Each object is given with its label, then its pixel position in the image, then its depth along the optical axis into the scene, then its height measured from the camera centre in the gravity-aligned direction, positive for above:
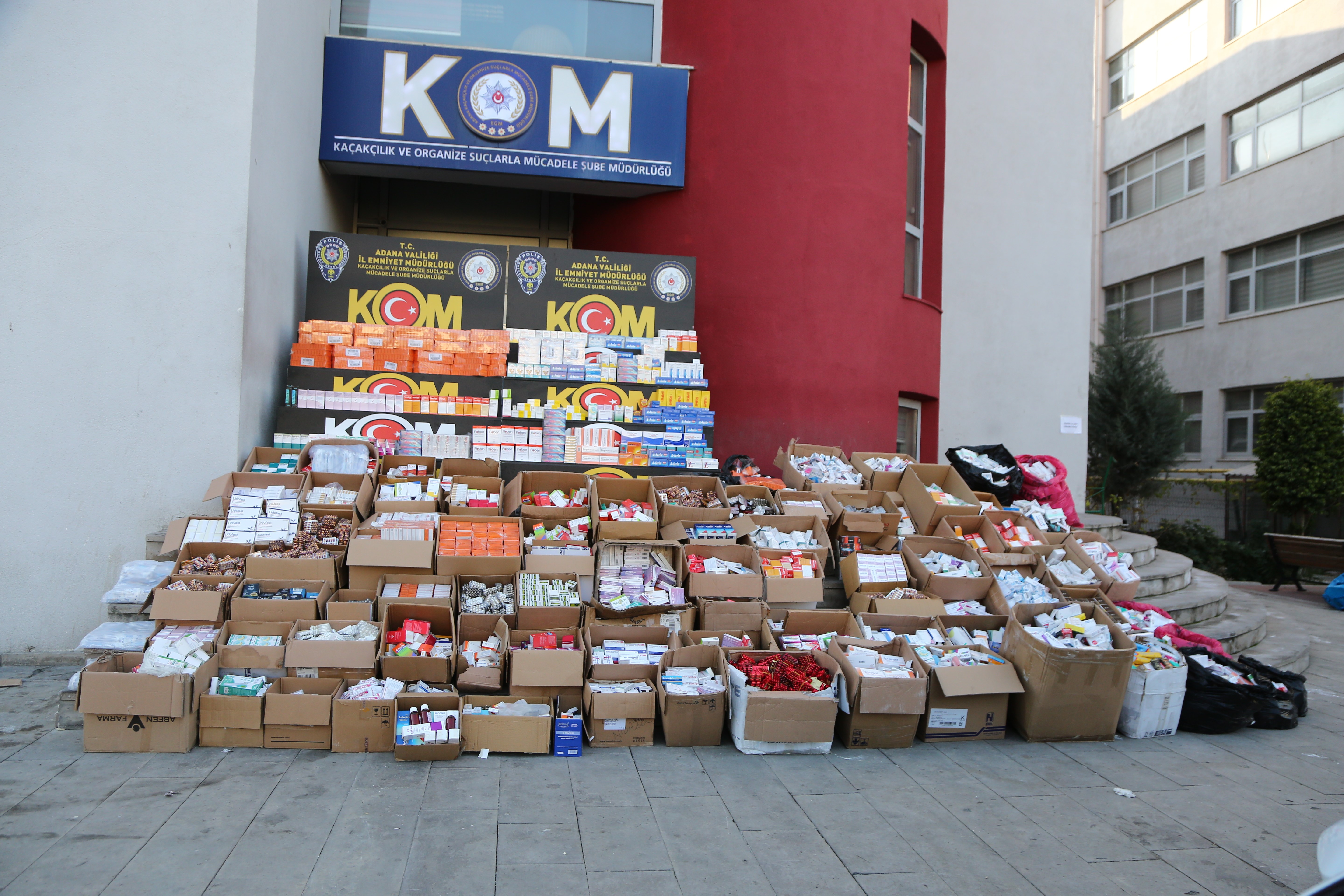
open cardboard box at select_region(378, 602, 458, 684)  4.64 -1.21
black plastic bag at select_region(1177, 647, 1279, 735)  5.24 -1.46
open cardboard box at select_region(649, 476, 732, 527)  6.21 -0.39
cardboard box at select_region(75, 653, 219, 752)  4.19 -1.35
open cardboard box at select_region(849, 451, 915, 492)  7.59 -0.10
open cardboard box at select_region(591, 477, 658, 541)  5.88 -0.30
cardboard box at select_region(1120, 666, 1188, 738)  5.11 -1.42
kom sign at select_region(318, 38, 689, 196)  8.71 +3.70
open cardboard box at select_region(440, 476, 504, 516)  6.54 -0.21
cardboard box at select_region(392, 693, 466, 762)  4.23 -1.50
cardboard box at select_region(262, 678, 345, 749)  4.32 -1.42
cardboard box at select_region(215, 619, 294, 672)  4.55 -1.15
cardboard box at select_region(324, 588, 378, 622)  5.00 -0.95
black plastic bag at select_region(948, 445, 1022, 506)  8.26 -0.09
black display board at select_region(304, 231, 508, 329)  7.94 +1.70
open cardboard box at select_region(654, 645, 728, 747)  4.61 -1.44
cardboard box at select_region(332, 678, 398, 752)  4.34 -1.44
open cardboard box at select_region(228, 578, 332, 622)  4.87 -0.95
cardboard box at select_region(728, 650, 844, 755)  4.52 -1.42
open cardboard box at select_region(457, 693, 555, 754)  4.36 -1.47
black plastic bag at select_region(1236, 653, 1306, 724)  5.69 -1.42
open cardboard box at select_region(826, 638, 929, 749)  4.68 -1.39
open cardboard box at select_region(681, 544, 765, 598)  5.50 -0.82
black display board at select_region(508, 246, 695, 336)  8.23 +1.71
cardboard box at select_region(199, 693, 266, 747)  4.34 -1.44
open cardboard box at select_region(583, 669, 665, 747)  4.55 -1.43
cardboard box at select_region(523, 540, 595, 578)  5.51 -0.71
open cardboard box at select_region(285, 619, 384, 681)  4.56 -1.15
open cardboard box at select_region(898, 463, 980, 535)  7.00 -0.20
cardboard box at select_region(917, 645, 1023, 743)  4.87 -1.39
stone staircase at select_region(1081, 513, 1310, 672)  7.34 -1.31
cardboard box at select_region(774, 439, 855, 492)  7.27 +0.01
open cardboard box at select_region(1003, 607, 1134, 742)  4.89 -1.31
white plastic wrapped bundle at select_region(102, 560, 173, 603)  5.36 -0.89
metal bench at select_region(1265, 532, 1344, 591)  11.72 -1.07
